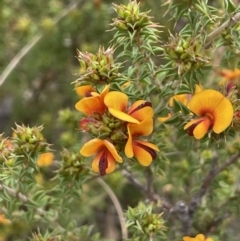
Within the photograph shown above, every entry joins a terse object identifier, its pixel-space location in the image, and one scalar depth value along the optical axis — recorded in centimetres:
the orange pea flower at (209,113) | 28
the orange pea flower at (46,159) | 35
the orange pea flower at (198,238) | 29
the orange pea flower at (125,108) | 28
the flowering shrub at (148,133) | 28
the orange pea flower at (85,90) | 30
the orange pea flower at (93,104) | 28
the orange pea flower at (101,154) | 28
